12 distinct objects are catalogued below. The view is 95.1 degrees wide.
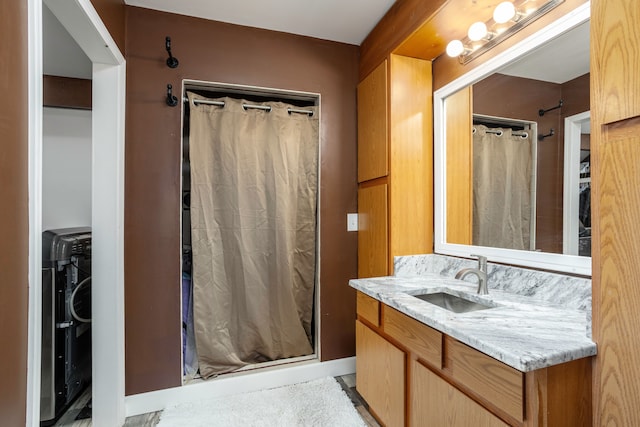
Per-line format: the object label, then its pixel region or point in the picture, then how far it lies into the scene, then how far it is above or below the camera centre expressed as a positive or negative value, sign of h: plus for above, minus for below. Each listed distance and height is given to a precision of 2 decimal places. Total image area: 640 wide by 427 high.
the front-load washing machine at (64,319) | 1.75 -0.68
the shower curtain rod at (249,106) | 2.01 +0.78
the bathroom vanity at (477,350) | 0.83 -0.48
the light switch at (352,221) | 2.29 -0.06
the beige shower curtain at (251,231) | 2.03 -0.13
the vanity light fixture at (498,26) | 1.32 +0.93
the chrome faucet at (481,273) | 1.42 -0.29
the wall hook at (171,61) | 1.87 +0.98
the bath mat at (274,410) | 1.72 -1.23
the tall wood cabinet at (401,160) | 1.88 +0.36
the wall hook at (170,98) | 1.90 +0.75
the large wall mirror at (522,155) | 1.22 +0.31
